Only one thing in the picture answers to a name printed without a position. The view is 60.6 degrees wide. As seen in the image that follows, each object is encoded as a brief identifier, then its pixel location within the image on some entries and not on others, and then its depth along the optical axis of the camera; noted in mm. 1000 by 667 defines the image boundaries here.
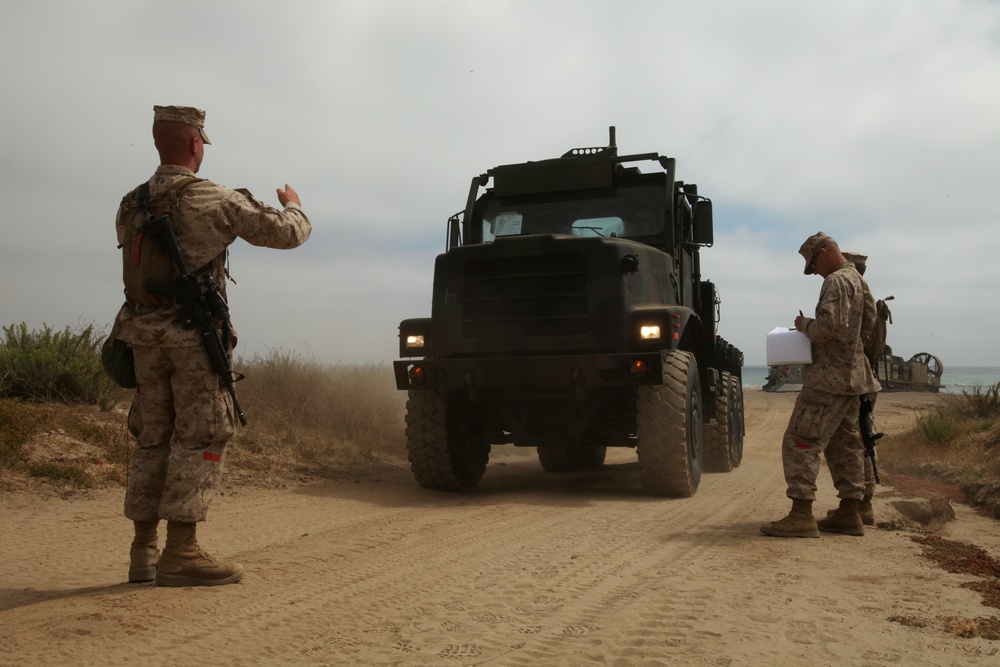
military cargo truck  6934
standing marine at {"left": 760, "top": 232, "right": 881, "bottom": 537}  5473
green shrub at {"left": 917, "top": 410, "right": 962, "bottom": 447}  11898
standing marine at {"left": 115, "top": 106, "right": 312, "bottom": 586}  3852
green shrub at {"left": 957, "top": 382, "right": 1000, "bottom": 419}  13398
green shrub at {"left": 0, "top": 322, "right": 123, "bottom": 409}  8641
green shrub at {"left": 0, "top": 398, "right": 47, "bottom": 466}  6875
